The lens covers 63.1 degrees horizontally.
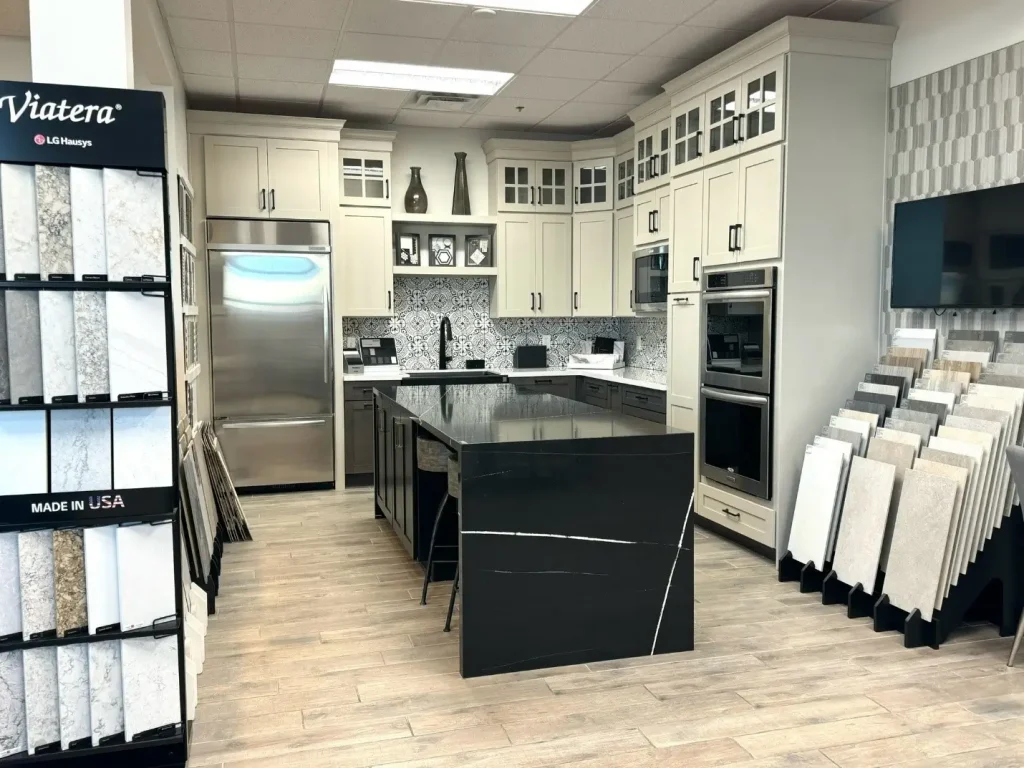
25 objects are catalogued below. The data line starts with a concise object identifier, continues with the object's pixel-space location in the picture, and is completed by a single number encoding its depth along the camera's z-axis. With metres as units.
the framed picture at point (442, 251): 6.99
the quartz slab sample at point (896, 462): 3.64
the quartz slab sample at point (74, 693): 2.37
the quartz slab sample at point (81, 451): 2.34
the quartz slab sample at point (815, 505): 3.96
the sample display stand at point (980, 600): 3.38
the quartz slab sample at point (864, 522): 3.61
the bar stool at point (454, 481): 3.34
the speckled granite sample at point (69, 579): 2.33
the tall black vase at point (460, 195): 6.99
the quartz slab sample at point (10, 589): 2.30
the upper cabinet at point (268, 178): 6.07
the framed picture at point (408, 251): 6.91
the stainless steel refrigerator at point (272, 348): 6.07
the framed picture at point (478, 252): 7.09
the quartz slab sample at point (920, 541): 3.32
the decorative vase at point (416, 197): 6.87
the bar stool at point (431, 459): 3.84
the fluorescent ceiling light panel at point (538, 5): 4.16
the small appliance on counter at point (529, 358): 7.26
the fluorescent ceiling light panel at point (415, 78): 5.36
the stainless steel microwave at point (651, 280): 5.74
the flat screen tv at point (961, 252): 3.54
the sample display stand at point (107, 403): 2.24
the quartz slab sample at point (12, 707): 2.33
